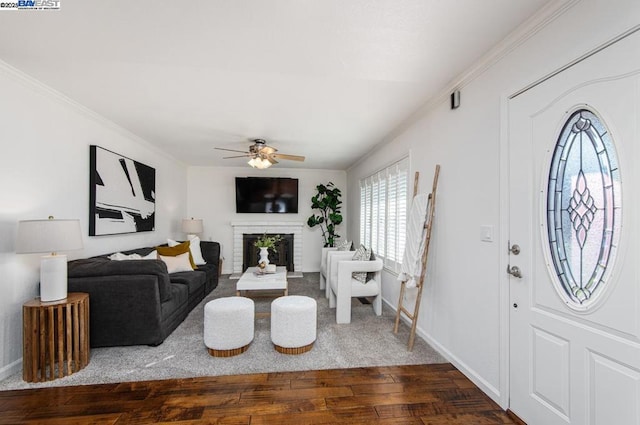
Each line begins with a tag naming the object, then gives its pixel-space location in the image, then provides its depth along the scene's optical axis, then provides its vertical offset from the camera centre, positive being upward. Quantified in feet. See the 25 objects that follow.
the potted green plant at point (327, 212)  21.99 +0.12
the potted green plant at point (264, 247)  14.05 -1.73
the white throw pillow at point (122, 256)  11.09 -1.73
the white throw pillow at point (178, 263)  13.62 -2.42
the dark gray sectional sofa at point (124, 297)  8.74 -2.64
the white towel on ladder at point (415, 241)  9.69 -0.98
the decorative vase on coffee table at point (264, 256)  14.14 -2.14
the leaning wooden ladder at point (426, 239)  9.29 -0.85
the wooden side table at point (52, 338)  7.39 -3.33
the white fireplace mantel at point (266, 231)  21.91 -1.37
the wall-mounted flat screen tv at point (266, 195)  21.80 +1.45
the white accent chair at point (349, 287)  11.66 -3.14
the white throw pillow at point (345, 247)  15.99 -1.90
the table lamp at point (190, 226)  18.99 -0.85
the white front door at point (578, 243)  4.21 -0.52
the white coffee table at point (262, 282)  12.22 -3.02
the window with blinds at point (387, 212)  12.59 +0.08
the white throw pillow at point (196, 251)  16.35 -2.20
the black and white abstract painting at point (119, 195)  11.05 +0.84
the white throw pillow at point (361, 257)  12.36 -2.01
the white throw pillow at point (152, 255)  12.67 -1.90
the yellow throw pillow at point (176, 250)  13.94 -1.84
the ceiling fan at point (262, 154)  13.92 +2.93
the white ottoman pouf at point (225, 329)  8.79 -3.63
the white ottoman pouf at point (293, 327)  8.96 -3.62
